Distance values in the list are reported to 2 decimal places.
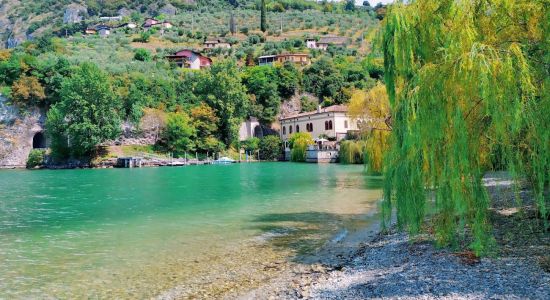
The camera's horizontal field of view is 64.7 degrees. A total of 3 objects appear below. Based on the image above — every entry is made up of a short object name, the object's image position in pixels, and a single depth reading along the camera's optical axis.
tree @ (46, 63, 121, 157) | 59.72
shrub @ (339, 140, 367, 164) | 50.72
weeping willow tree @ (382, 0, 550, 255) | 6.64
